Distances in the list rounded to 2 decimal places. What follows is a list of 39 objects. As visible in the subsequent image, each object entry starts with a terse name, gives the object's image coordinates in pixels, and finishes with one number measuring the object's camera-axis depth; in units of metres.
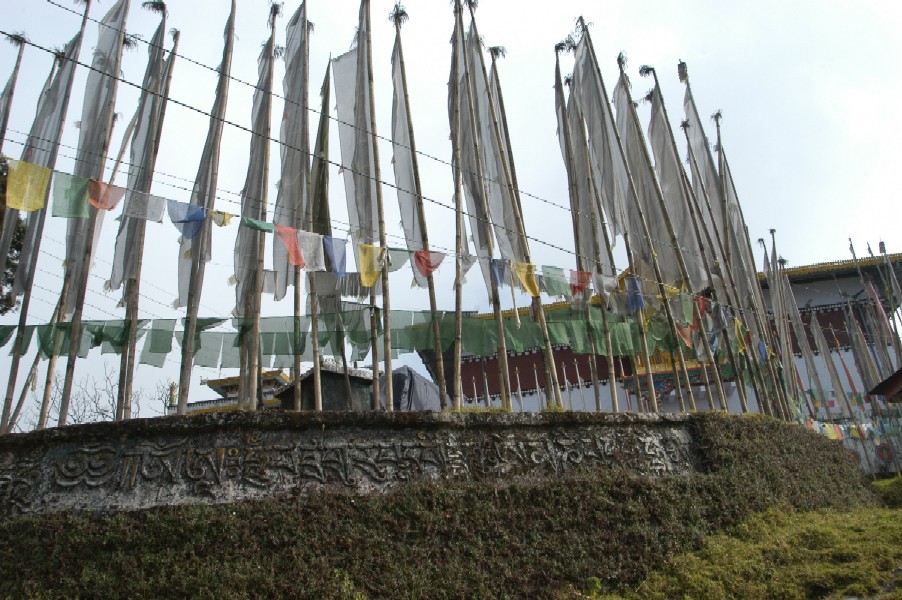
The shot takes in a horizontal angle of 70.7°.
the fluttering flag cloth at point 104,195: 7.23
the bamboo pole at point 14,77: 11.14
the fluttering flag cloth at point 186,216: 7.62
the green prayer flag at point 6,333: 9.93
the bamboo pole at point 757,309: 14.03
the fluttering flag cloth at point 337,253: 8.53
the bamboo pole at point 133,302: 9.39
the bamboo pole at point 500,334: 9.55
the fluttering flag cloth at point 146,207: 7.48
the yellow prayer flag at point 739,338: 12.76
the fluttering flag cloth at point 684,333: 12.14
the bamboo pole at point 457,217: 9.23
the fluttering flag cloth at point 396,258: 9.15
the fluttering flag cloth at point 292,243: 8.02
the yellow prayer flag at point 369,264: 8.66
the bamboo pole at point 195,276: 8.88
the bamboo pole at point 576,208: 10.85
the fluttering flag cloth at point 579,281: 10.60
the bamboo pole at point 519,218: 9.88
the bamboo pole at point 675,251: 11.47
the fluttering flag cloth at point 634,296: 11.52
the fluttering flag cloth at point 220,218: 7.75
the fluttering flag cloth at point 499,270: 9.83
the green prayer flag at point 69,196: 7.11
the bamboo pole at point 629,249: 10.77
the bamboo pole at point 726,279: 12.38
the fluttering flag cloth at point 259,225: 7.52
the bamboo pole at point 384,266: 9.02
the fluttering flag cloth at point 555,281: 10.21
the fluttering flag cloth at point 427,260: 9.29
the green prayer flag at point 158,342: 10.09
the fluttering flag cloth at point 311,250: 8.22
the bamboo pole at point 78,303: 9.07
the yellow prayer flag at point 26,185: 6.57
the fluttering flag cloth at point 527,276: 9.87
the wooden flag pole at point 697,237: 11.44
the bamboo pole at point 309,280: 9.23
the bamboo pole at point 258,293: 8.74
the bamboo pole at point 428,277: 9.54
